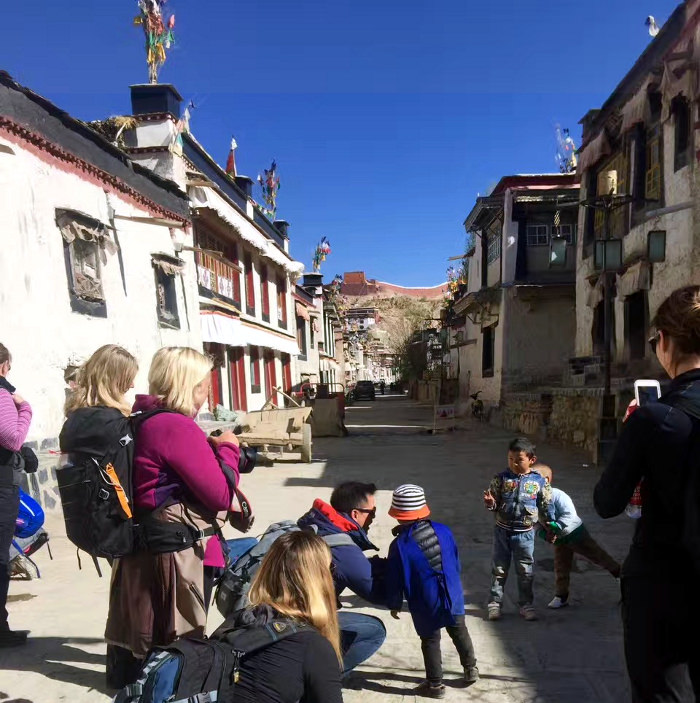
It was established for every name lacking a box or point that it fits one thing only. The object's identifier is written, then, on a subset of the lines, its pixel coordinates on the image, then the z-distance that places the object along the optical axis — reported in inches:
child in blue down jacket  103.6
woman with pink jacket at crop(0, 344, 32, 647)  119.0
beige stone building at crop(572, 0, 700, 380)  361.4
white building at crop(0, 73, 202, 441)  252.2
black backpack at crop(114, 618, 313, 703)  59.4
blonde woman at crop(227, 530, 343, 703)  63.7
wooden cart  411.2
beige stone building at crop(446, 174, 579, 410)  701.3
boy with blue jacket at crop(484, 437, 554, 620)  141.3
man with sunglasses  99.7
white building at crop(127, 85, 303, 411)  435.5
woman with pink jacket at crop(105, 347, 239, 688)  88.0
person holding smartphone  61.7
